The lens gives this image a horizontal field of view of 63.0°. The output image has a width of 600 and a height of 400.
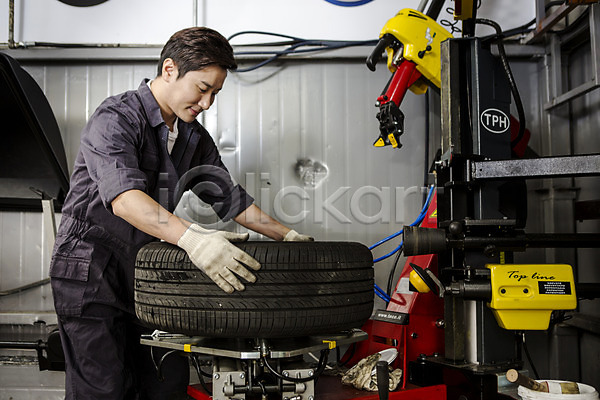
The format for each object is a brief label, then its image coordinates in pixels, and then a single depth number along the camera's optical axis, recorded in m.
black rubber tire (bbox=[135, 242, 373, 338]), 1.09
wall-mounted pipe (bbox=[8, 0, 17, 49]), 2.29
